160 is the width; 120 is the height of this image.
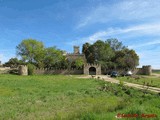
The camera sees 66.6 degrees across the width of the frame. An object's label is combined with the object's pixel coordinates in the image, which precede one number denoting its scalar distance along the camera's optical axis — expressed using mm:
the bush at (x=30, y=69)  32135
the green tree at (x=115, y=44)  46187
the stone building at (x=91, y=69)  35207
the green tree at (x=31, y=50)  39061
